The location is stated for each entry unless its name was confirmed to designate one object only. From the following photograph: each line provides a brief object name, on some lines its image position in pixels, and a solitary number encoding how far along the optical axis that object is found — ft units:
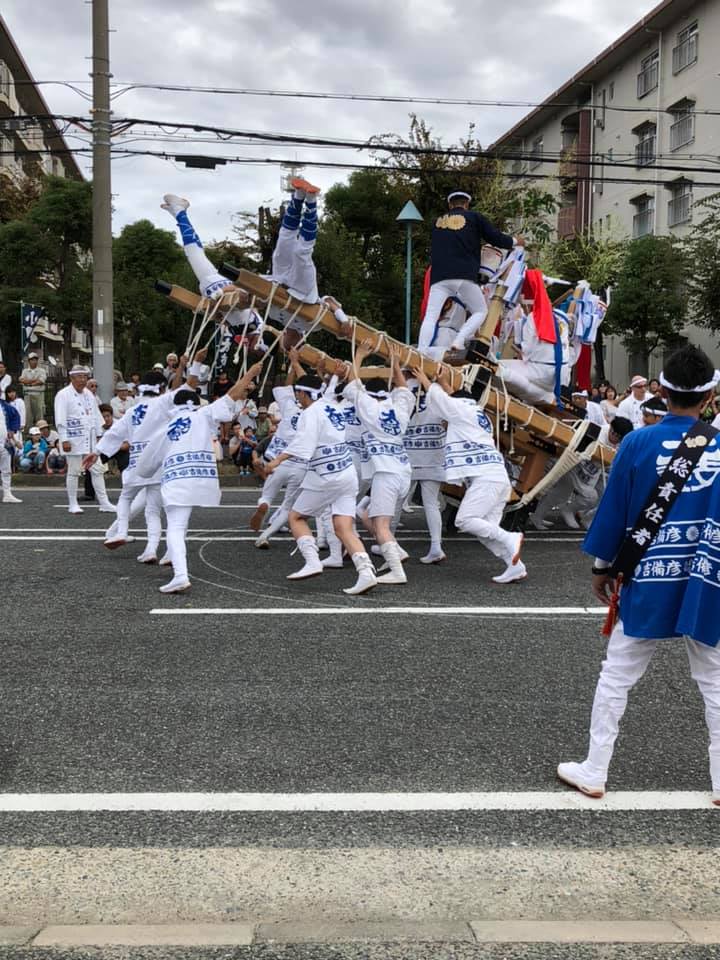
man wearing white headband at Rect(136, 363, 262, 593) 25.27
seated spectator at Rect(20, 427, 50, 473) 56.24
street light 60.23
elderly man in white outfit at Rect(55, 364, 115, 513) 41.98
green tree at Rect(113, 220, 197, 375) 108.88
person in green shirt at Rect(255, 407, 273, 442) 58.23
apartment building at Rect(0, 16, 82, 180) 130.41
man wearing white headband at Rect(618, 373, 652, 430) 48.03
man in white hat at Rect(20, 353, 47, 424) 62.59
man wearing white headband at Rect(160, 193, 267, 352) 29.66
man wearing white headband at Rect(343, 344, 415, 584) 27.96
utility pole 54.13
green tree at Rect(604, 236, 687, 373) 87.15
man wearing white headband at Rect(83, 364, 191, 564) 29.09
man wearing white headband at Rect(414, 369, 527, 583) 27.12
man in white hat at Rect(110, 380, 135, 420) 54.70
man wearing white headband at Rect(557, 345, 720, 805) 12.15
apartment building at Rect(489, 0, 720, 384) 92.79
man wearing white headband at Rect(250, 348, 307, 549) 31.91
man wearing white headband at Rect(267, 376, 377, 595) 26.16
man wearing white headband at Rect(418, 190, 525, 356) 34.01
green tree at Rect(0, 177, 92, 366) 88.43
